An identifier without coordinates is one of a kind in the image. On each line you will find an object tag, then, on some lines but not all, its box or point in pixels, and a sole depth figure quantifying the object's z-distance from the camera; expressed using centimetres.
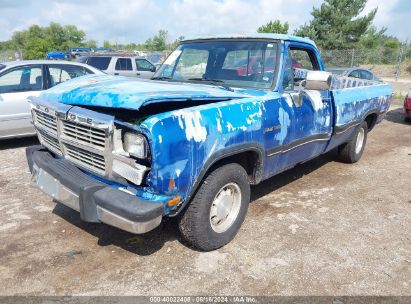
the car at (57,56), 2674
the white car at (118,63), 1370
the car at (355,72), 1130
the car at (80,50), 3341
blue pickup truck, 273
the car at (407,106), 999
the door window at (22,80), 673
